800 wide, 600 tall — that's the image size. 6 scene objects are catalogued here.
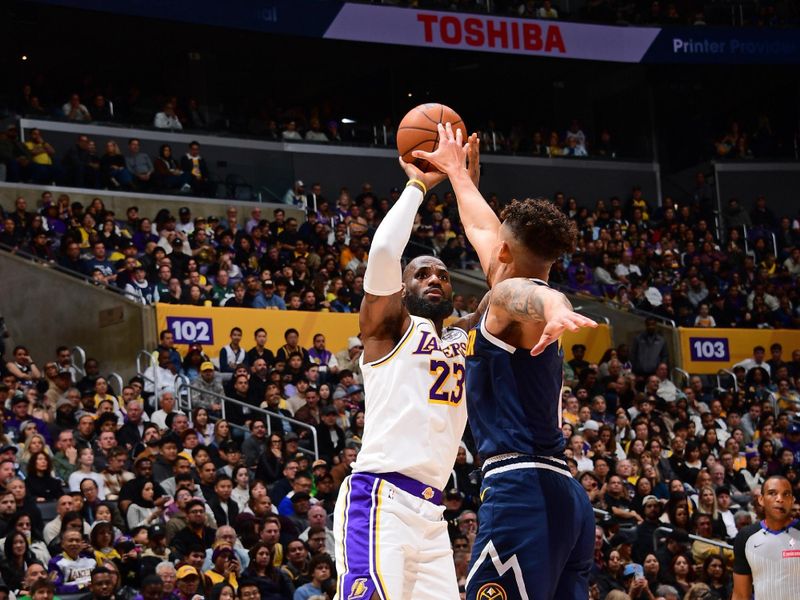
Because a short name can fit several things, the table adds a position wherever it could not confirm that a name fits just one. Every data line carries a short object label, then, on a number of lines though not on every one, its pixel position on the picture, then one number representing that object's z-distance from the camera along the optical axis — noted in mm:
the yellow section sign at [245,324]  16891
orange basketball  5996
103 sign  21391
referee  7938
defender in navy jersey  4672
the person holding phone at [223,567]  10617
